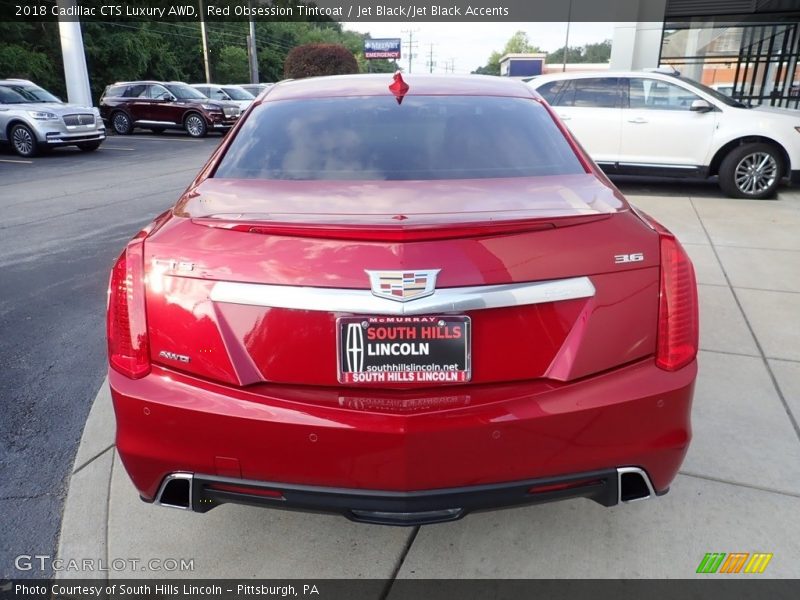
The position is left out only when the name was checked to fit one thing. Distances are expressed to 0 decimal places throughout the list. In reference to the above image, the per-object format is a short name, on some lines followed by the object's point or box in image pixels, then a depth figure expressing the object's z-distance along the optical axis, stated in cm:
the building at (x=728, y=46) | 1609
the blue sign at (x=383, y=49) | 8650
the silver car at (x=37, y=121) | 1477
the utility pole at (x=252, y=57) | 4008
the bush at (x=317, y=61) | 3572
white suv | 854
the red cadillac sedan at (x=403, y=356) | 176
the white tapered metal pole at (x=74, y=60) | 2020
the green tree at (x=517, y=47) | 12244
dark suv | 2084
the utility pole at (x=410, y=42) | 10680
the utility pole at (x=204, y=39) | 3666
